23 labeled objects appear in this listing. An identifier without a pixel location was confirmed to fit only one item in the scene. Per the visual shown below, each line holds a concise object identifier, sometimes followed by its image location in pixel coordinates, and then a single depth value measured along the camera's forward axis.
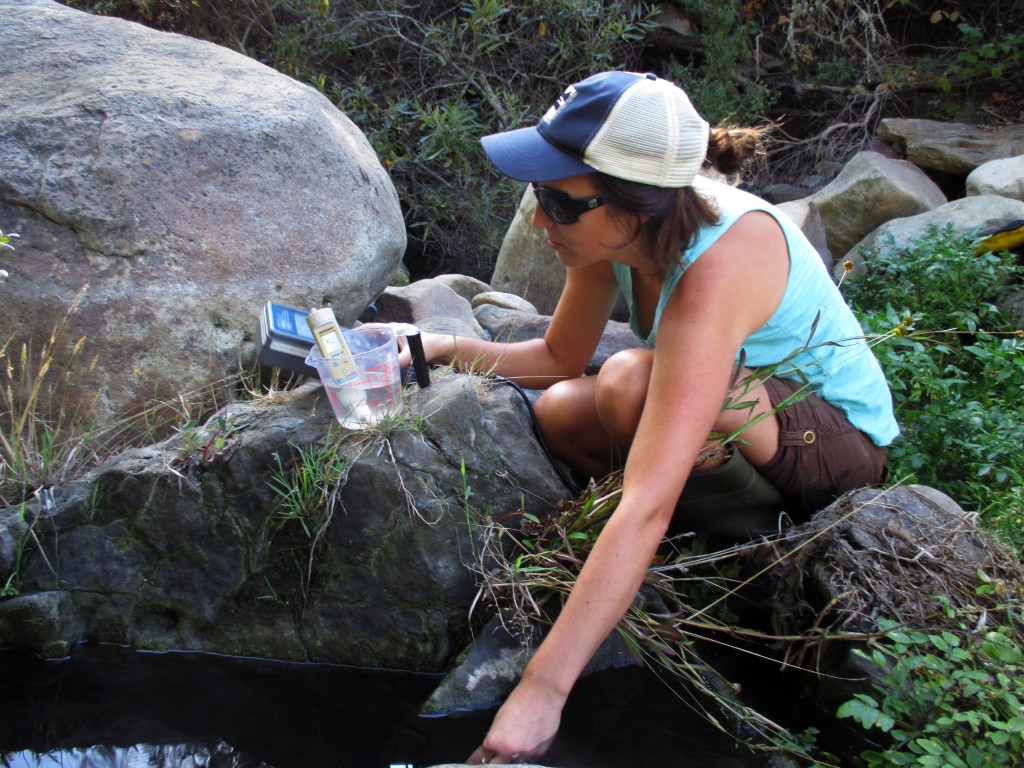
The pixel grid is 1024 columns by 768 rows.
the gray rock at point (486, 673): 2.47
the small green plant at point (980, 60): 6.88
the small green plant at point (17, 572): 2.74
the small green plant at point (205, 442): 2.76
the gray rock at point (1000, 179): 5.69
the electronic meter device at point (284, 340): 2.67
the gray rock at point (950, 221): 5.11
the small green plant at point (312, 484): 2.66
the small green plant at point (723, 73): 6.77
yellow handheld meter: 2.54
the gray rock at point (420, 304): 4.71
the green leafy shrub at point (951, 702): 1.92
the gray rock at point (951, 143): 6.38
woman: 2.06
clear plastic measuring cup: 2.64
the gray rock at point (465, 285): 5.57
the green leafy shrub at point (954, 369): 3.25
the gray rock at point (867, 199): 5.86
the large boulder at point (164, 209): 3.42
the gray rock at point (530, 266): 5.51
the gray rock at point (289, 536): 2.68
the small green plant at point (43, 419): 2.89
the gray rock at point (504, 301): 5.05
